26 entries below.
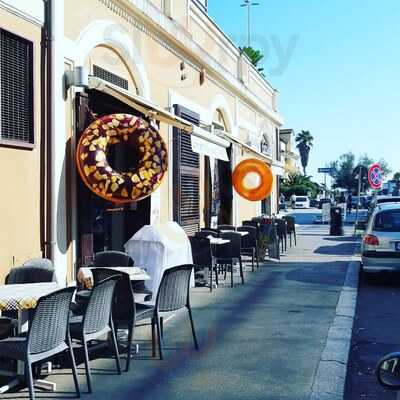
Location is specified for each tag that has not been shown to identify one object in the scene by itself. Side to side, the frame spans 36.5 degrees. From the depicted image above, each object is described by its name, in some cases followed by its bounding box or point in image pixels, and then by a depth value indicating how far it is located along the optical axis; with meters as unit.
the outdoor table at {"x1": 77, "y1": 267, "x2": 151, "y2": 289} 6.76
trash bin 24.00
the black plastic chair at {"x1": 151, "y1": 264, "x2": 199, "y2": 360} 6.23
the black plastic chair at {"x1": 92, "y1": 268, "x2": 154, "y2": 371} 5.92
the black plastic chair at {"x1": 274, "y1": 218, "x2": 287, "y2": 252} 17.22
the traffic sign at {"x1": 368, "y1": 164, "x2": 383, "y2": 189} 19.67
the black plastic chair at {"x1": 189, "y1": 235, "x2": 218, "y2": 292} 10.27
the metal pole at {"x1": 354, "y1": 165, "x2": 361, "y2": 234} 21.86
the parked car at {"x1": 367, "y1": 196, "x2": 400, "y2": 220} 19.32
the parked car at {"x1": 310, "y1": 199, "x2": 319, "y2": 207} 70.84
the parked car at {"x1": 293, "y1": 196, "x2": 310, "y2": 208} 65.12
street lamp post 36.12
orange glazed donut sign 15.33
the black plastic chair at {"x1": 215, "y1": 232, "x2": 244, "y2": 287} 11.28
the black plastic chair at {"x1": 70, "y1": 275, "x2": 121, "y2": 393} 5.26
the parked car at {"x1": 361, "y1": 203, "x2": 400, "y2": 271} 11.18
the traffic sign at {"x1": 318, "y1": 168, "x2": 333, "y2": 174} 27.84
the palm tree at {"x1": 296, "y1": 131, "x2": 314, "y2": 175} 126.97
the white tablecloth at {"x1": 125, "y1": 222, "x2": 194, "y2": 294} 8.23
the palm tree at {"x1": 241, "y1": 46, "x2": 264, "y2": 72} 38.15
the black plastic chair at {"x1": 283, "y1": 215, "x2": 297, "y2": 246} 19.14
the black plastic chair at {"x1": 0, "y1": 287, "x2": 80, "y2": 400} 4.54
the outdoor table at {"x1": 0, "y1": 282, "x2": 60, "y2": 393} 4.96
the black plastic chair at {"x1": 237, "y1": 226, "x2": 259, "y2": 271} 13.12
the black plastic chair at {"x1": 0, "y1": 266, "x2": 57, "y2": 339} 6.23
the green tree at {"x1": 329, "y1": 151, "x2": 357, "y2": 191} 82.62
